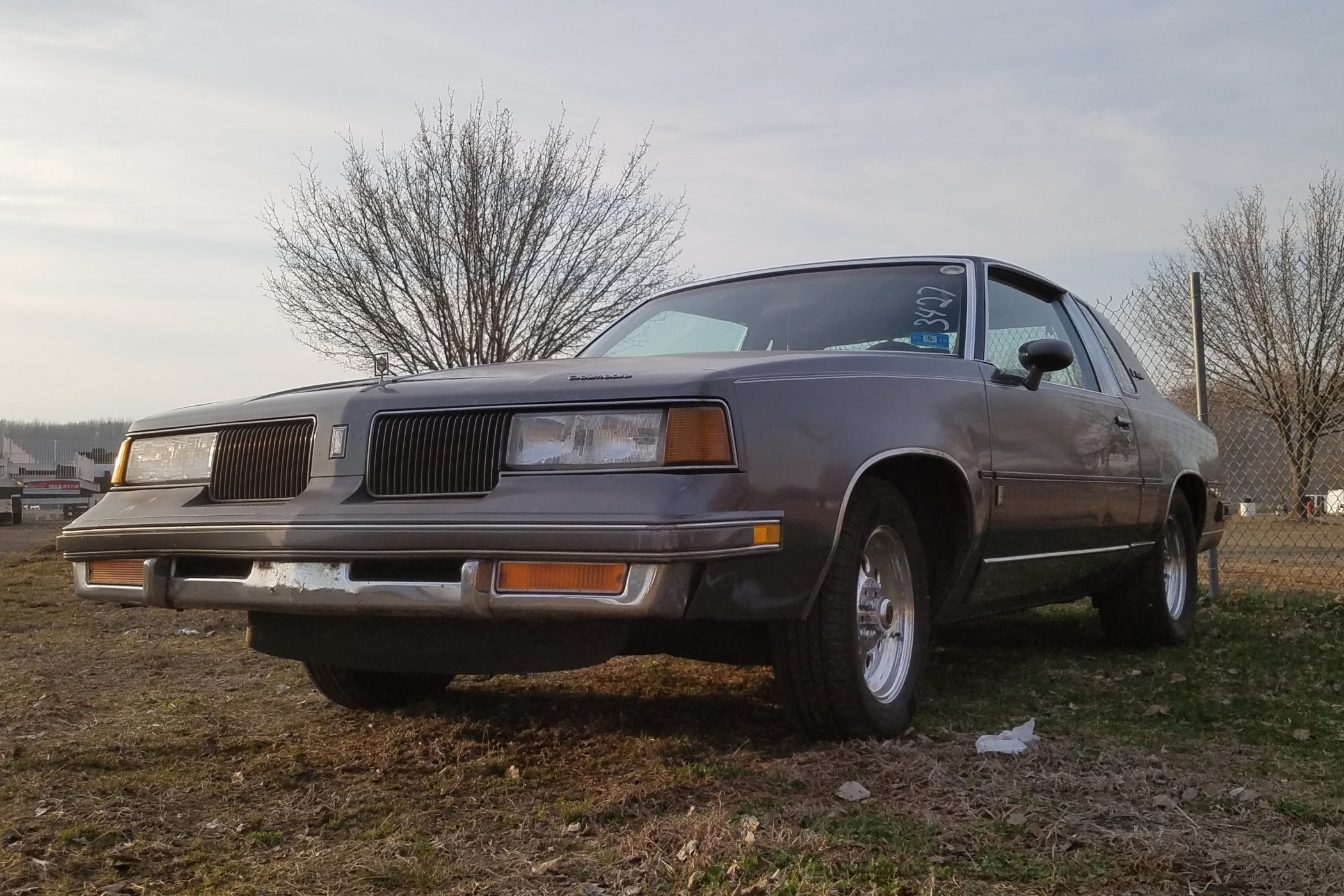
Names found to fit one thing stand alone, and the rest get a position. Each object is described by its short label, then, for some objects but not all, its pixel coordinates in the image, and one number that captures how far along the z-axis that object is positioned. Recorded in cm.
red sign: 4094
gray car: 269
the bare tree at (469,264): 1709
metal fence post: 730
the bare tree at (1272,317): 2402
